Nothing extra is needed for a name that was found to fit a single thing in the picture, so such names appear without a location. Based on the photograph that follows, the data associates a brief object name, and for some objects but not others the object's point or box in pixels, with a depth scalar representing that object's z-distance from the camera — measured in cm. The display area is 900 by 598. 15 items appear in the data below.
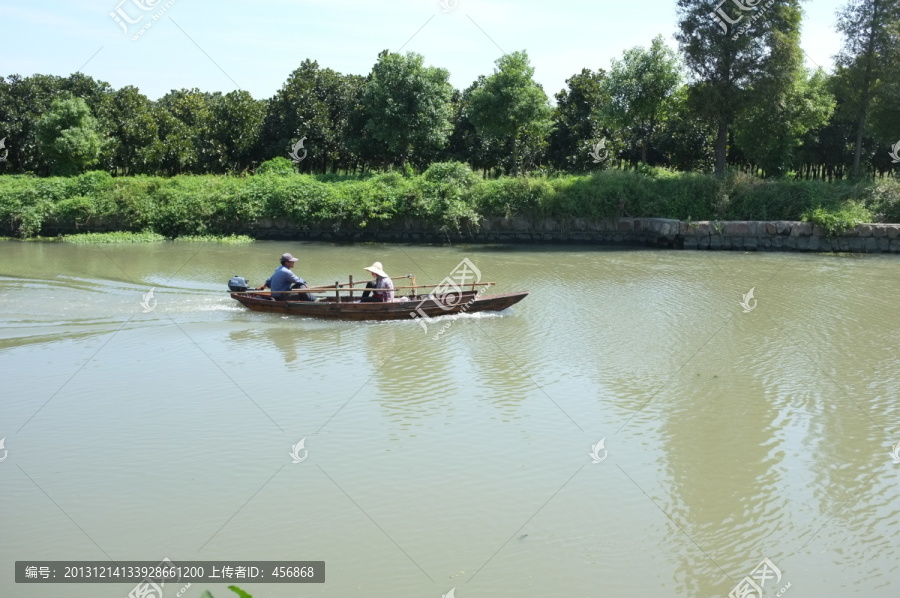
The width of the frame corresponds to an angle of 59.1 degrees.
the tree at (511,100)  2728
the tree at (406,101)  2900
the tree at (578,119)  3191
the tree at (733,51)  2500
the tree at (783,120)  2612
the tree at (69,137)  3070
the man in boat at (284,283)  1385
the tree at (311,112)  3266
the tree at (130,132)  3253
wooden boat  1348
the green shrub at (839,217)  2275
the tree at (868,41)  2447
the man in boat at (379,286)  1368
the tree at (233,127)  3328
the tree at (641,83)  2639
